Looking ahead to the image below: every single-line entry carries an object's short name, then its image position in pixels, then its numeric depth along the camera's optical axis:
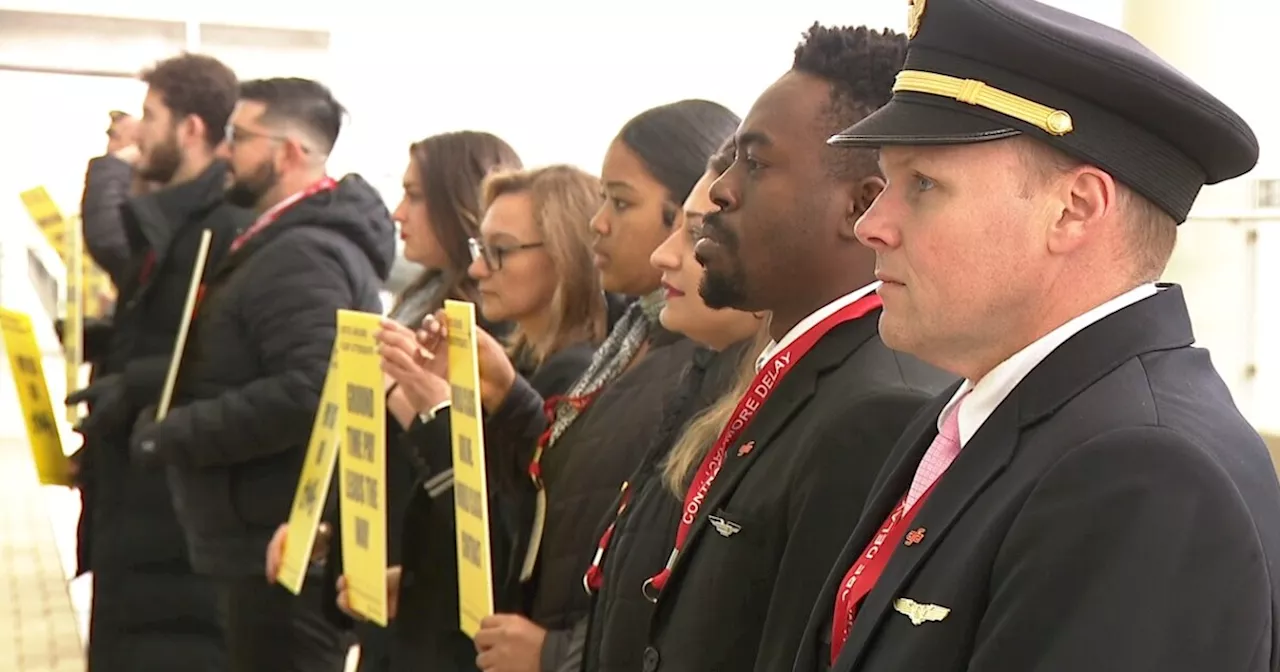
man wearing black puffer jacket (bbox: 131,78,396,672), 3.18
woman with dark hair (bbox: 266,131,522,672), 2.91
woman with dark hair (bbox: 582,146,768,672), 1.78
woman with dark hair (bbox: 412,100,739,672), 2.19
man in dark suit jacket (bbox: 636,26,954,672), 1.48
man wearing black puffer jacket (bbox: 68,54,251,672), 3.70
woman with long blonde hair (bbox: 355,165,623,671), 2.49
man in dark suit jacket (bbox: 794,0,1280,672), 1.01
